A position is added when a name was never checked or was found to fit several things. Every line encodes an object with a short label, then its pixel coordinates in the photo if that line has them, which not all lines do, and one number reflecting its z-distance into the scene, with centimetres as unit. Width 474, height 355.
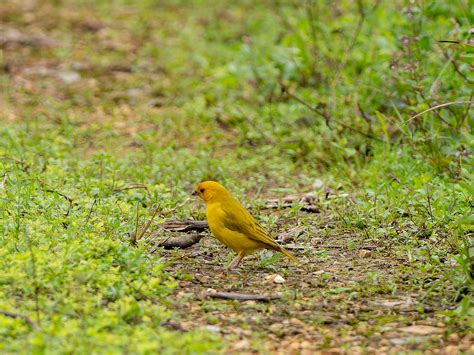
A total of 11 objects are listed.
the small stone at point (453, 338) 810
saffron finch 1002
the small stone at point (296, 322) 855
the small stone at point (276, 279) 976
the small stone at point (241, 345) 797
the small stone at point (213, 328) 827
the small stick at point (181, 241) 1074
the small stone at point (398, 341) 809
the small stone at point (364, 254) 1057
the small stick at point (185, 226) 1141
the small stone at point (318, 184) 1357
